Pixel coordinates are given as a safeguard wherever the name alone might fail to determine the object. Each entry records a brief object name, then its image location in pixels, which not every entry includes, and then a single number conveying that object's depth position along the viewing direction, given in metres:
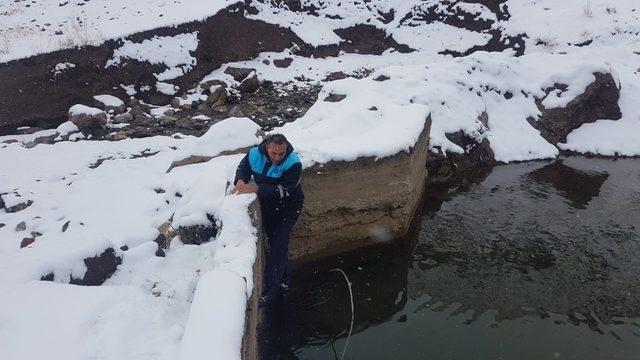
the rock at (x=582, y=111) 11.48
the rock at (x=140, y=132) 10.77
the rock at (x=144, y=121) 11.42
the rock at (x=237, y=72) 14.68
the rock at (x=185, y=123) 11.48
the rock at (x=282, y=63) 16.03
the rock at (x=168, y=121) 11.44
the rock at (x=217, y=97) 13.08
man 4.78
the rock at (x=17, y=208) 7.21
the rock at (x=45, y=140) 10.15
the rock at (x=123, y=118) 11.49
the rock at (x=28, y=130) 10.83
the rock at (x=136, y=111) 11.88
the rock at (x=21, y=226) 6.36
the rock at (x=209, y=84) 13.61
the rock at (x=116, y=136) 10.57
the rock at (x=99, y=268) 4.73
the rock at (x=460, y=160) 9.30
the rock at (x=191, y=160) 7.72
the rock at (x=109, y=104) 11.98
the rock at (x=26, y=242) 5.68
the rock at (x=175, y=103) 12.74
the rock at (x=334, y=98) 10.08
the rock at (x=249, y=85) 14.02
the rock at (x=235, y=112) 12.15
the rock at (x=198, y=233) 5.27
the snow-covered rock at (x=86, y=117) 10.91
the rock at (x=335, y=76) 15.54
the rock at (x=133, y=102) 12.38
